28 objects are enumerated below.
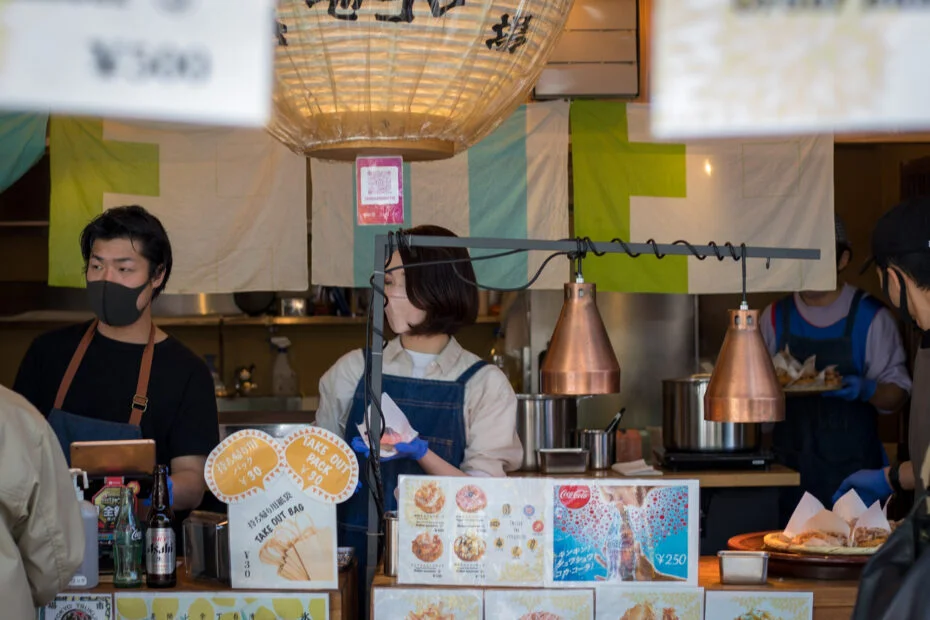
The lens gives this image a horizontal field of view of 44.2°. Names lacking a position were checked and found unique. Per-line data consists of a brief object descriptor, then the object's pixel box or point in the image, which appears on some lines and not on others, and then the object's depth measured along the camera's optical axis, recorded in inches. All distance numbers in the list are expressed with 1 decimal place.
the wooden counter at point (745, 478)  193.5
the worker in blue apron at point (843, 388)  197.5
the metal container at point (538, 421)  203.9
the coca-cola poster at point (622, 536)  107.7
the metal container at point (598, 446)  199.8
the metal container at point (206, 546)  109.7
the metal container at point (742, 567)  111.0
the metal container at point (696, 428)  197.3
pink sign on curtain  120.5
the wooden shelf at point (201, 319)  291.7
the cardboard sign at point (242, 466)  108.2
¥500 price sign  105.6
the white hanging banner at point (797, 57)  113.9
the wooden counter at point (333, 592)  107.7
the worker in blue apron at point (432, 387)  132.3
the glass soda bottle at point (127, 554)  109.3
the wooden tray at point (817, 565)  113.9
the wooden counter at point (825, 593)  109.7
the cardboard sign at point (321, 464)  107.6
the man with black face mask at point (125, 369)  135.7
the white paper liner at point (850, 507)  127.1
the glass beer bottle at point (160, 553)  109.0
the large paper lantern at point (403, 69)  87.4
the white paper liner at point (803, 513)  125.0
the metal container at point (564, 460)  193.6
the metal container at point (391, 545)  109.7
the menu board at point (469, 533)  107.4
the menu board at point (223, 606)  107.0
